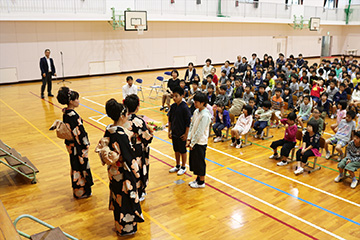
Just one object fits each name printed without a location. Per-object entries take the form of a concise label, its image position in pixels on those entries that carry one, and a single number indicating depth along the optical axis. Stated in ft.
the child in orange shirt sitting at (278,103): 34.86
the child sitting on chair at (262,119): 30.61
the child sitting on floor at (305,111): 33.04
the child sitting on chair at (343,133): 24.38
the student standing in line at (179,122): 20.68
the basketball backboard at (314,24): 101.35
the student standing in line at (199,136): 19.34
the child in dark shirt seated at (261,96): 35.79
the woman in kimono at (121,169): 14.35
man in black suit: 47.16
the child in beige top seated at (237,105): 32.07
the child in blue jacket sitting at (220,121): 29.94
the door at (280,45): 103.05
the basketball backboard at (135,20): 68.74
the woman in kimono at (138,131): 16.98
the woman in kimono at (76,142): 18.37
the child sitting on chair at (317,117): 24.95
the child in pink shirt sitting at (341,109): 29.04
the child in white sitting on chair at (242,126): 28.17
